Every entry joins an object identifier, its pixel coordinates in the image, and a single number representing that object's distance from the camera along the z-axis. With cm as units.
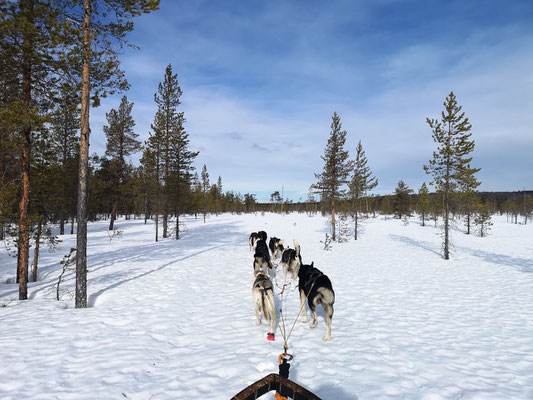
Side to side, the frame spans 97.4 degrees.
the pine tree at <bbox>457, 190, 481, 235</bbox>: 1747
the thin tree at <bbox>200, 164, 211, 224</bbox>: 6397
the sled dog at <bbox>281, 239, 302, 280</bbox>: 1134
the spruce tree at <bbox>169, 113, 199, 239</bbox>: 2538
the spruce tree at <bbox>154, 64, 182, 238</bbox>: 2470
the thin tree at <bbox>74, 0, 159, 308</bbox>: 752
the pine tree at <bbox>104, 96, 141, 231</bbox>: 3172
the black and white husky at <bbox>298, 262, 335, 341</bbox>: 572
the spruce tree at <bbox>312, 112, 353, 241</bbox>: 2606
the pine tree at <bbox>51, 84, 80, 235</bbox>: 2419
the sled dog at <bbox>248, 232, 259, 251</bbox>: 1956
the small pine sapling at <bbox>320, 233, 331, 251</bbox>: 2167
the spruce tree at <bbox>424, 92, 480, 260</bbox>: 1711
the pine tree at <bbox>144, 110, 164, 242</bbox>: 2367
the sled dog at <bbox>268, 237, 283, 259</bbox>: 1566
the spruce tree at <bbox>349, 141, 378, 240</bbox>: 2880
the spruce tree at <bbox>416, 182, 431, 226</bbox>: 4994
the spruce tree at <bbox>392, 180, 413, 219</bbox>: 6088
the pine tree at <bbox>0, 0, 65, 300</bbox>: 686
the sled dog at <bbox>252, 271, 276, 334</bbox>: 607
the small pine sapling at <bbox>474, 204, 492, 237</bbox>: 3678
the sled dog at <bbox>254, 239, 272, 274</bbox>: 1096
